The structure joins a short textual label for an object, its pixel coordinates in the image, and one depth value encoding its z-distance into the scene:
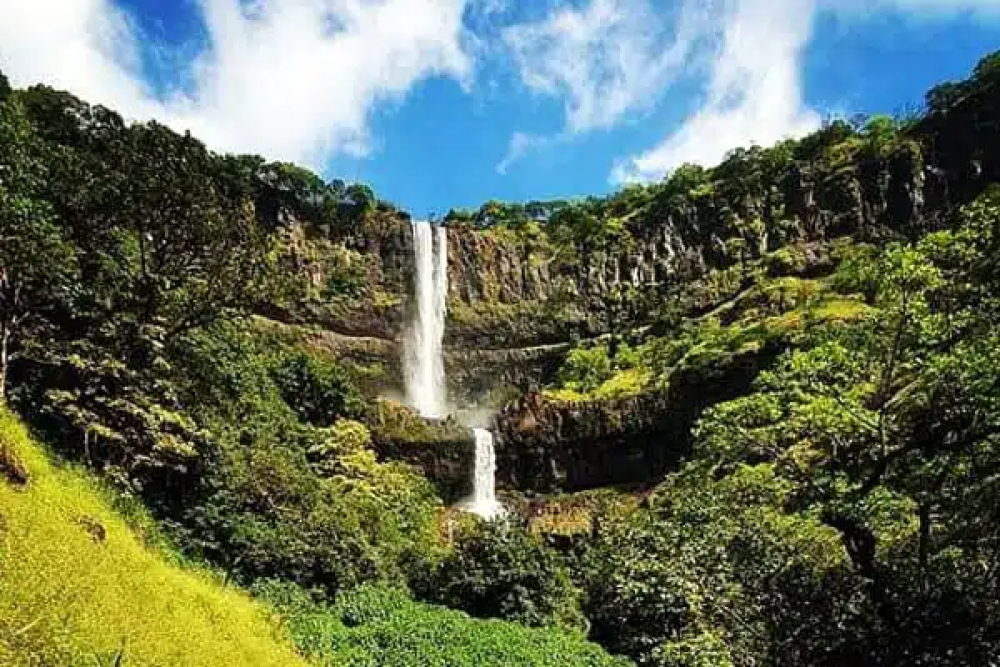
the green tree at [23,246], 16.17
